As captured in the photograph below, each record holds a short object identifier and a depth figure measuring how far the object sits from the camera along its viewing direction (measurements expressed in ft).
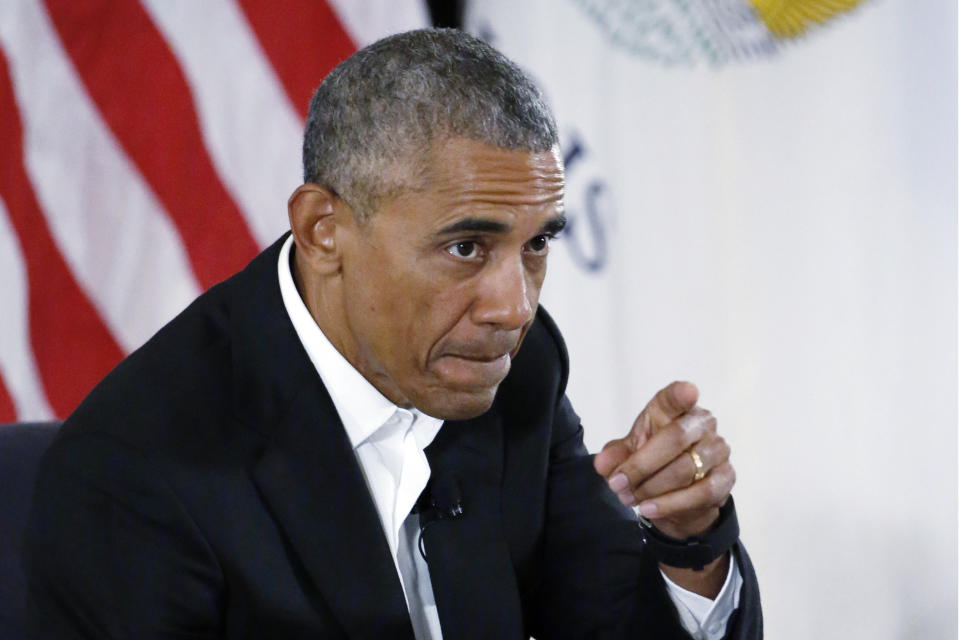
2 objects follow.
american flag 20.57
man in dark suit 18.35
